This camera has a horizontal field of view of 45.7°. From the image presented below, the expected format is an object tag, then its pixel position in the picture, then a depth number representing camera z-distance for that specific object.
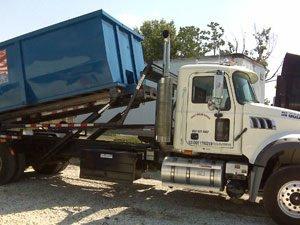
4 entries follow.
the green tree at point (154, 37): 35.57
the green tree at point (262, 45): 36.03
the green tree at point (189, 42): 38.28
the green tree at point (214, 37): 38.65
